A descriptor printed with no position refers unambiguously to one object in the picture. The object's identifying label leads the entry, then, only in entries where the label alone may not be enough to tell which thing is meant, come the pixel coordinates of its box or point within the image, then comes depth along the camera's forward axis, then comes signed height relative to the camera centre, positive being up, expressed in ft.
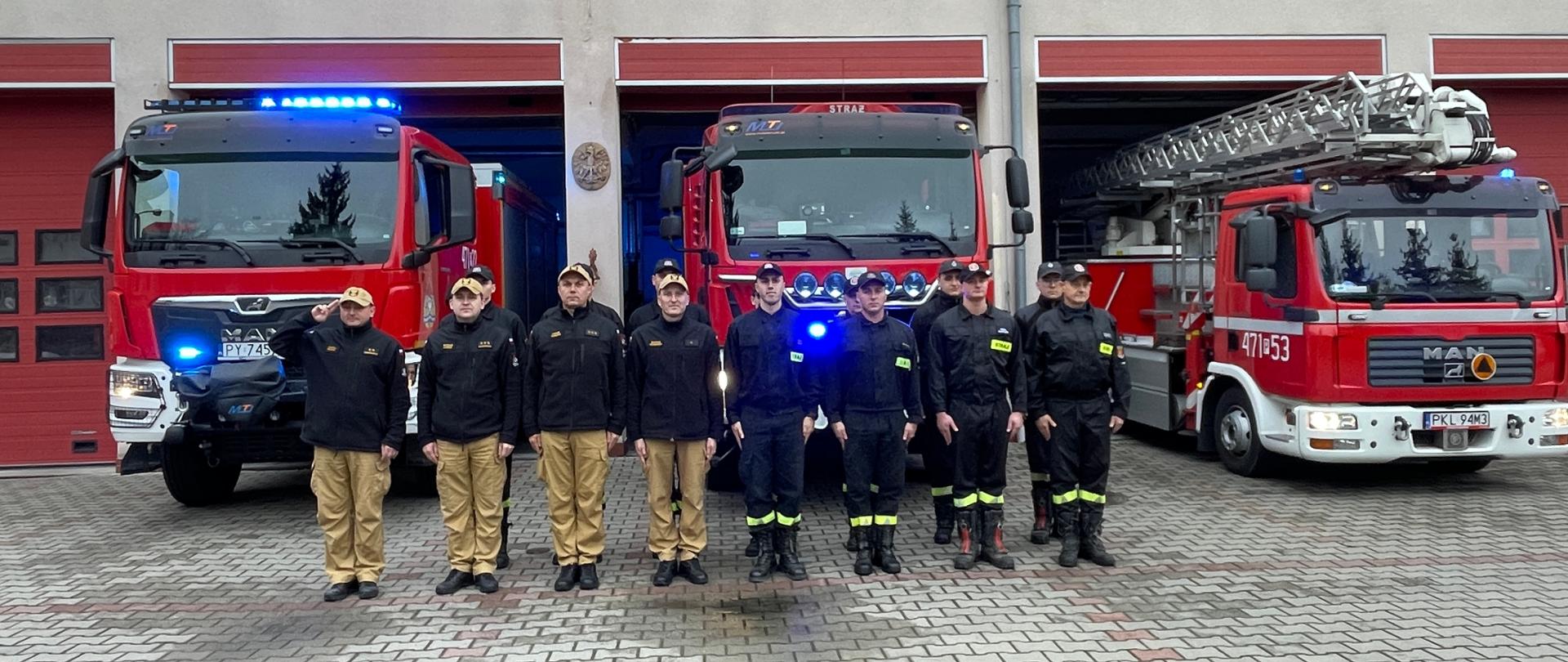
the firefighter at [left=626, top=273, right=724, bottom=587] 19.21 -1.35
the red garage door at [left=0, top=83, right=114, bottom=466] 35.17 +1.28
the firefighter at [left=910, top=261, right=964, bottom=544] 21.44 -2.20
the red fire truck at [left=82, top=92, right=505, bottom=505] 23.21 +2.19
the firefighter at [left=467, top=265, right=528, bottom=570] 20.40 +0.43
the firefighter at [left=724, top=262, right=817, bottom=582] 19.53 -1.38
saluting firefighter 18.76 -1.37
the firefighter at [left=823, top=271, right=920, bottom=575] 19.69 -1.35
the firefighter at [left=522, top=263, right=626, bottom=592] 18.94 -1.23
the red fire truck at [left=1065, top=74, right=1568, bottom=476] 25.34 +0.66
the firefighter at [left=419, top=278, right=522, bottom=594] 18.98 -1.34
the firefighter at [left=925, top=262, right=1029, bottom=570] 20.18 -1.23
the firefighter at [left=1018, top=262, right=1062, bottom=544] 21.20 -2.16
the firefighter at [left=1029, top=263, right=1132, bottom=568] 20.36 -1.44
